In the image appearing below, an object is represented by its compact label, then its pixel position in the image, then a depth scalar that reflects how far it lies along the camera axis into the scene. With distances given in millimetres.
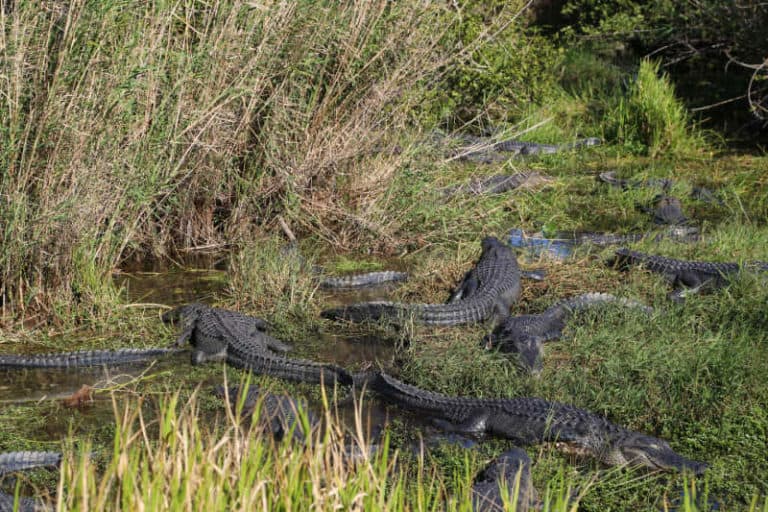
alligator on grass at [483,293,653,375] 10156
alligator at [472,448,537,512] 6727
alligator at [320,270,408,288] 13281
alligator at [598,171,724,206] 17672
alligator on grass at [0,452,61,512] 7742
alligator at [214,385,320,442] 8445
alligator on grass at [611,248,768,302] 12258
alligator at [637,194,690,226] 16281
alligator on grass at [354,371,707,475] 8117
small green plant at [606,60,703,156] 21109
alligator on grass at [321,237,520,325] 11638
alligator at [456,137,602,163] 20000
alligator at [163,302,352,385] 10008
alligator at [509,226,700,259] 14617
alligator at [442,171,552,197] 15773
